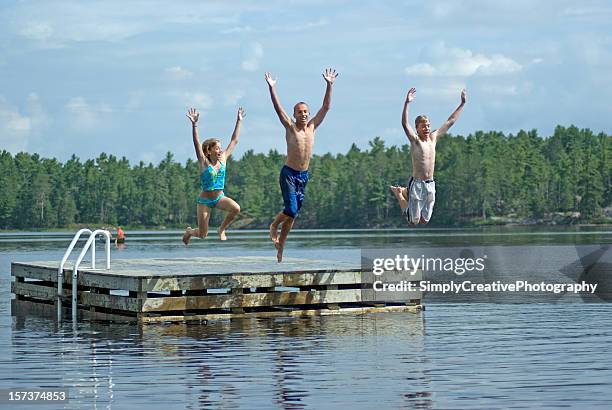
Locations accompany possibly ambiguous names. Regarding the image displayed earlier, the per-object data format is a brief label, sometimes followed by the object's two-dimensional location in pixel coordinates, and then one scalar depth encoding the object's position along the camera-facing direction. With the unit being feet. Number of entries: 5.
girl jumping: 77.20
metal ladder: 81.66
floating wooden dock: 75.41
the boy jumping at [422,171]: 73.05
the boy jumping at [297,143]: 70.59
